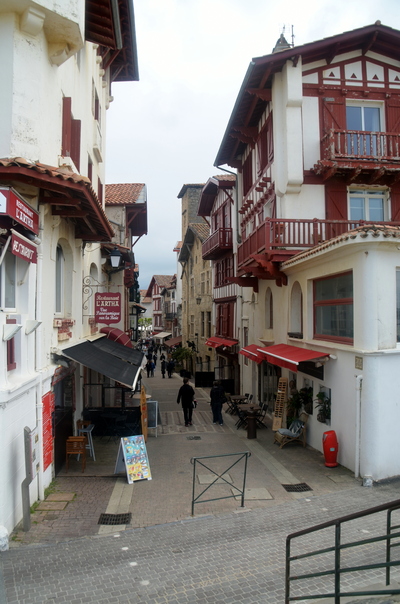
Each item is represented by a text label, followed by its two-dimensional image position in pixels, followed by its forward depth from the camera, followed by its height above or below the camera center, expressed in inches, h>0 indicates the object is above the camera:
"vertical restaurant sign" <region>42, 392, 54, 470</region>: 342.3 -87.4
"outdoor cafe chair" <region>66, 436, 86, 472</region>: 404.8 -116.7
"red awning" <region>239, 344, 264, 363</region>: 596.6 -59.2
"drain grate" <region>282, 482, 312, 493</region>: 358.0 -137.0
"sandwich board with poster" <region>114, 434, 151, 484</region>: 380.2 -122.4
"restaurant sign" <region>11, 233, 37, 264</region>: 264.9 +36.2
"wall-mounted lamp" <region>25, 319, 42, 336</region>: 306.4 -9.7
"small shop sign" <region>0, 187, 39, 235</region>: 253.9 +57.9
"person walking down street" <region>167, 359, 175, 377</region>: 1274.9 -155.0
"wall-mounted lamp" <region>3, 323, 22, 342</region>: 263.8 -11.0
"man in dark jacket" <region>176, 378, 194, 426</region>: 608.1 -116.5
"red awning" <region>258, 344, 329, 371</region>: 433.5 -46.0
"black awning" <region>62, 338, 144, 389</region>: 385.1 -46.7
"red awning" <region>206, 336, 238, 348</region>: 924.6 -67.9
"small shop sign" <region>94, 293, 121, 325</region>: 502.3 +1.9
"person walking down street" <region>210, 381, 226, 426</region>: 626.6 -124.9
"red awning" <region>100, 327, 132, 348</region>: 629.3 -33.9
